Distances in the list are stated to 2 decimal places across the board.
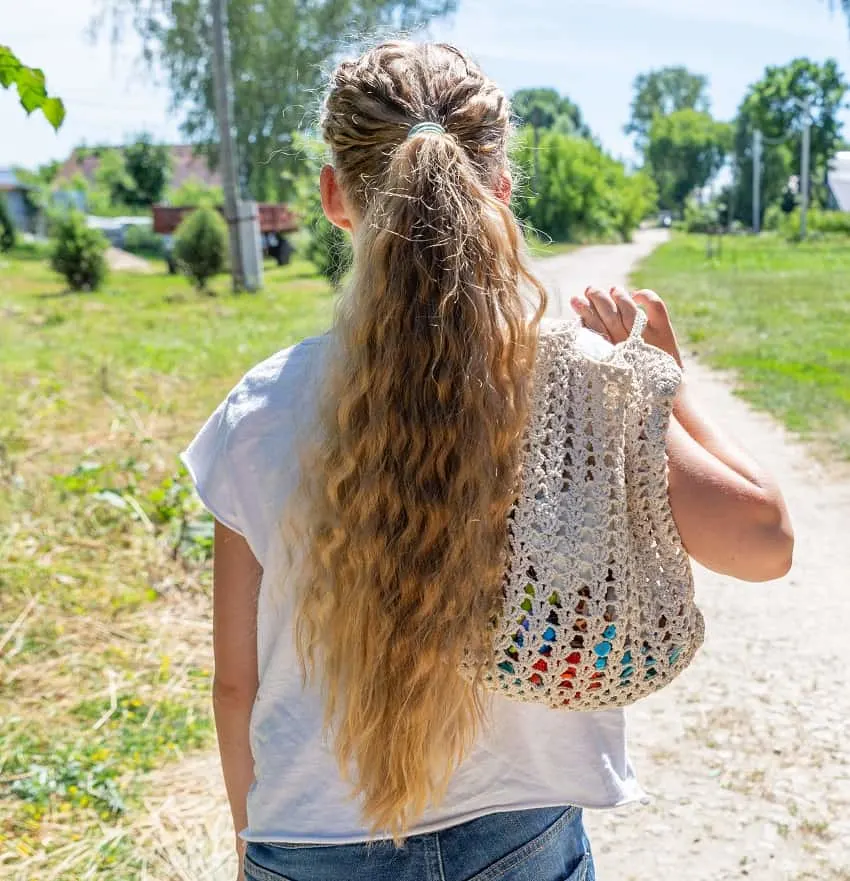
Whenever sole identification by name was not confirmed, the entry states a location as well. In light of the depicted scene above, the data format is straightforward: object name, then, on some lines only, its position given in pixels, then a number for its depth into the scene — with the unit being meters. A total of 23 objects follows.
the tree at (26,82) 2.15
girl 1.18
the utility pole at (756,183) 63.09
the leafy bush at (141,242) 42.78
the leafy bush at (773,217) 63.66
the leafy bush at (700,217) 64.69
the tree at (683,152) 96.38
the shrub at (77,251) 21.84
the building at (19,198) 64.81
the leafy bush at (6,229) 40.21
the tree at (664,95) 110.69
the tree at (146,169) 59.31
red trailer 31.95
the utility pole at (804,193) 46.27
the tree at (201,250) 22.66
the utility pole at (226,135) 18.56
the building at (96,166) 65.87
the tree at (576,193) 45.53
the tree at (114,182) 60.88
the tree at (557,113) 69.69
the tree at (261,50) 30.03
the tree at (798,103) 67.44
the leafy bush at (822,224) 49.94
